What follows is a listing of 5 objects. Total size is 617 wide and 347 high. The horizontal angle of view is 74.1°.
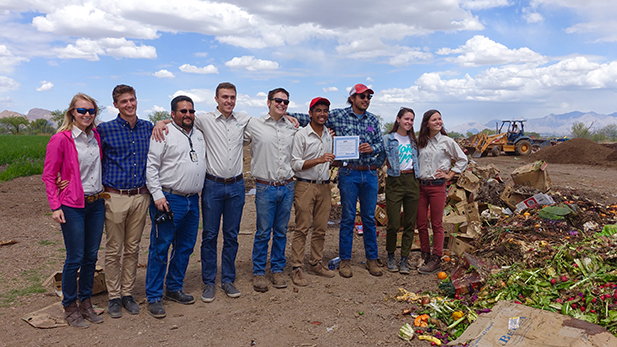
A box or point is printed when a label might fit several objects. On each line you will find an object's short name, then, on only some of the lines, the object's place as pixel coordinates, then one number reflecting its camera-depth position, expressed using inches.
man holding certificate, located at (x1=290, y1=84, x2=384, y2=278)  201.8
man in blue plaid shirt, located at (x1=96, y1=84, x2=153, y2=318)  155.4
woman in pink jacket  142.8
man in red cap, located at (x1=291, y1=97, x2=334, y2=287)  190.2
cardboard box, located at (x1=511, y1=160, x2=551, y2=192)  339.9
